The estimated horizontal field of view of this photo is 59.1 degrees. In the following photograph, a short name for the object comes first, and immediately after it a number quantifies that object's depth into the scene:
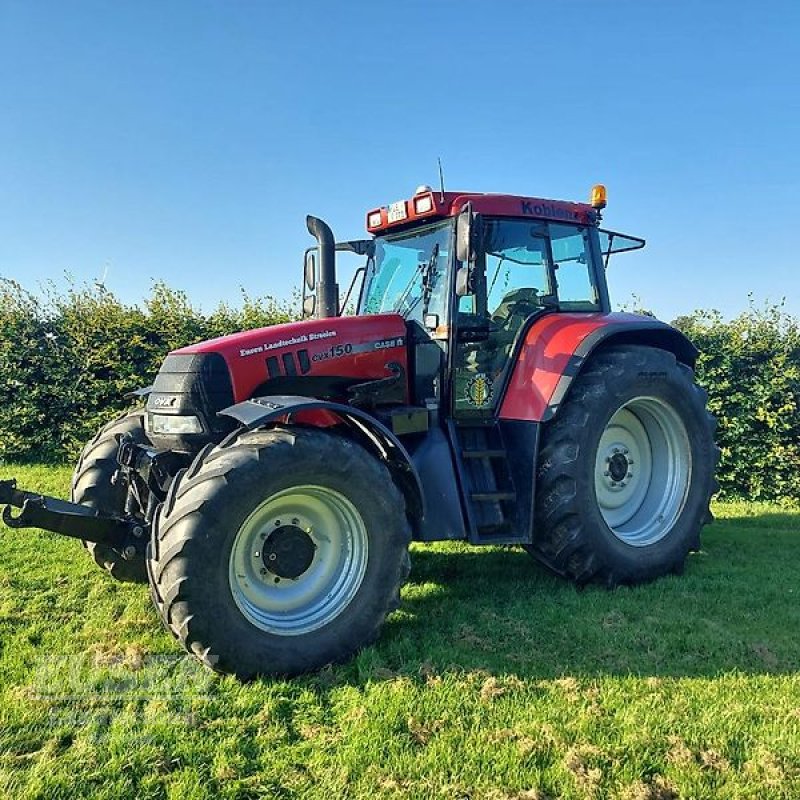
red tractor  3.40
